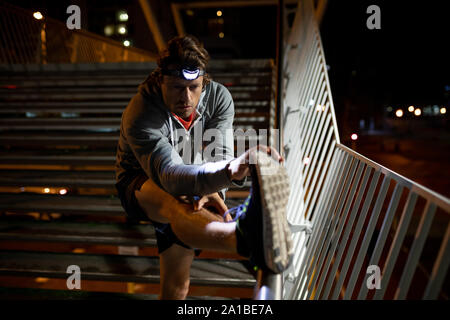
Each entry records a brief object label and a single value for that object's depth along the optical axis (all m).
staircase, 2.36
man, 1.07
